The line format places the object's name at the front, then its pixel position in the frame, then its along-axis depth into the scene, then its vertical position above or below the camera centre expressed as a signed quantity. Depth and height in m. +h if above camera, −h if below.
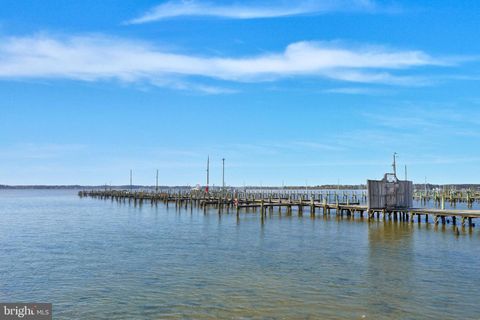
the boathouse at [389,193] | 47.41 -1.18
